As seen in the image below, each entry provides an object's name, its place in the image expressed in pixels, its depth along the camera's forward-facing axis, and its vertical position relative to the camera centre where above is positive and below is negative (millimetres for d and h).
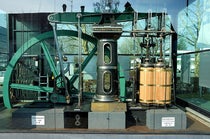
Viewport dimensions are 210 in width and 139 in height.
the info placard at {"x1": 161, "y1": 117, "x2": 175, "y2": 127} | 4375 -829
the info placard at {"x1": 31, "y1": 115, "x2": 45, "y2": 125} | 4402 -816
